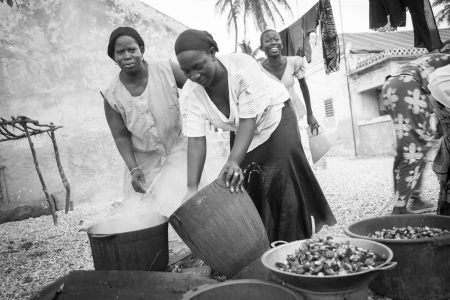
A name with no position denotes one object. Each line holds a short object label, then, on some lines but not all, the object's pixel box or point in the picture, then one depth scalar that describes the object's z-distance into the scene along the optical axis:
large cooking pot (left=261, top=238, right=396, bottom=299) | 1.37
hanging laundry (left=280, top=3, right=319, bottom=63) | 7.46
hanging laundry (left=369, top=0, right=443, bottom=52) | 3.59
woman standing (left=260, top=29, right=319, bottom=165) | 4.62
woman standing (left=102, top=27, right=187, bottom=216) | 3.03
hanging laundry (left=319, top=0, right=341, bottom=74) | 6.54
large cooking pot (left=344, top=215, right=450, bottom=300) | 1.78
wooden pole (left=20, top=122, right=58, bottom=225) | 5.85
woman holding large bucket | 2.23
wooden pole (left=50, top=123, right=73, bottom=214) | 6.43
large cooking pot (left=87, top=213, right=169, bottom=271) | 2.22
